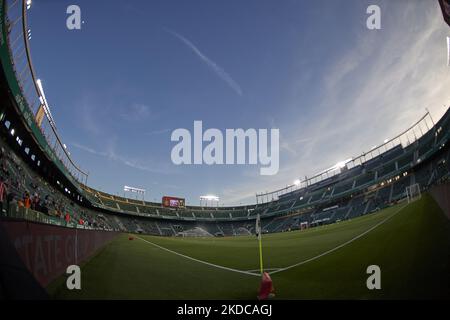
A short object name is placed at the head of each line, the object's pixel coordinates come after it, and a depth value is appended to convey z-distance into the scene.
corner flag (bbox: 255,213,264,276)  7.37
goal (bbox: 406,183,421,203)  35.78
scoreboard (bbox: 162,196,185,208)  87.56
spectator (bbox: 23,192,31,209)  13.09
